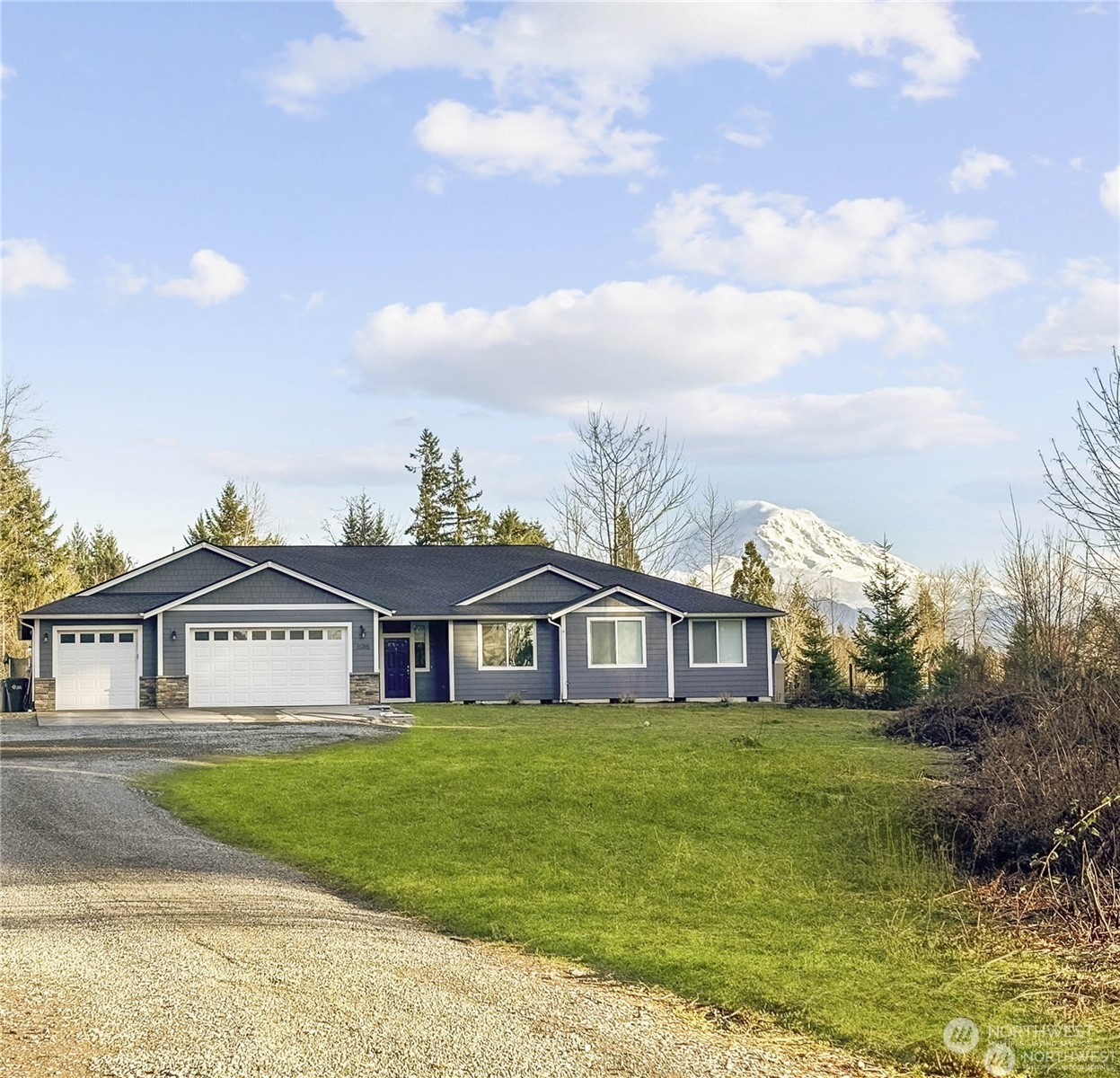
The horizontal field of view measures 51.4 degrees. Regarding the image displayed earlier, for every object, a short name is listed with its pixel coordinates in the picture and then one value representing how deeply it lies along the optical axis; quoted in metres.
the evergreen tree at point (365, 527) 63.47
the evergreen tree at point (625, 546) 47.34
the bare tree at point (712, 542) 55.56
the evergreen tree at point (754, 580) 49.81
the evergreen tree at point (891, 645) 32.81
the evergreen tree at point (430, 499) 61.97
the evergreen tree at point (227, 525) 56.17
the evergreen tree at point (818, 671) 32.59
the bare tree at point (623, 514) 47.78
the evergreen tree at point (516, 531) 58.88
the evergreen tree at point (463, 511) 61.84
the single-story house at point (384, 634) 27.98
